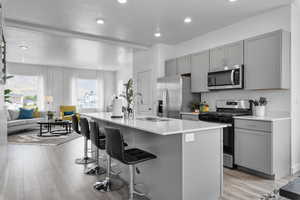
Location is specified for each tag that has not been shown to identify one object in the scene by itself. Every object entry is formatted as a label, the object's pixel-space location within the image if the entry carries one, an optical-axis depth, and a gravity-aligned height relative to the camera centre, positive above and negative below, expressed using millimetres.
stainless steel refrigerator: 4727 +72
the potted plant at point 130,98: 3161 +10
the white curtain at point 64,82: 9155 +853
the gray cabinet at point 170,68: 5355 +876
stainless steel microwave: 3701 +417
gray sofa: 6527 -870
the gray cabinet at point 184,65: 4898 +885
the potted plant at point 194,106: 4848 -177
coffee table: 6756 -1185
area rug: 5598 -1254
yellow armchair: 9030 -591
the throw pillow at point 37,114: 7916 -642
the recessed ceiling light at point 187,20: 3898 +1610
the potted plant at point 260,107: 3459 -139
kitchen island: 2049 -692
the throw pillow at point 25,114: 7367 -596
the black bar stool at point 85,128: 3322 -510
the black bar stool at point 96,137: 2824 -558
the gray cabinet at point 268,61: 3133 +649
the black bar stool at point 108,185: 2703 -1238
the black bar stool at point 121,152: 2070 -618
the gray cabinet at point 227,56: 3736 +882
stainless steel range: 3500 -329
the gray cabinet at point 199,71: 4445 +659
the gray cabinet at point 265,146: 2973 -756
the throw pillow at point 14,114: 6931 -568
